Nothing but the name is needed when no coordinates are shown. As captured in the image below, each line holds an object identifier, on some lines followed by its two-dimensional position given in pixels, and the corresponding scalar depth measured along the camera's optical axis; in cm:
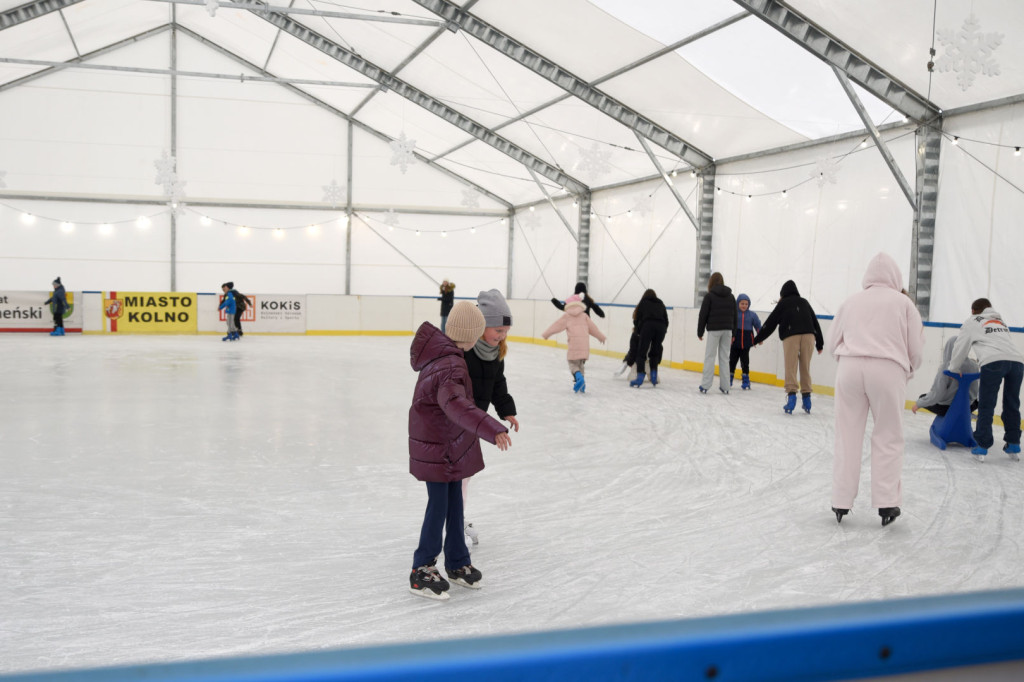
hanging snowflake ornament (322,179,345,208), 2130
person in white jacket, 601
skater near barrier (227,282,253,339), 1777
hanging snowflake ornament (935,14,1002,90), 639
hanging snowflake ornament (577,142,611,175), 1353
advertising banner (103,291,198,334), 1919
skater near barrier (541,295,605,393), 958
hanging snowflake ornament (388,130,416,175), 1346
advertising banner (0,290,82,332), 1823
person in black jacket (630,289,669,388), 1057
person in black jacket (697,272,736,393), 1002
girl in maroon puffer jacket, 302
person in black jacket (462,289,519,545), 343
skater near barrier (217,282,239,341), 1750
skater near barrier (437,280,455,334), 1689
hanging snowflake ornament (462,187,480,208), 1903
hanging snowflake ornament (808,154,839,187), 1188
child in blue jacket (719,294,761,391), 1067
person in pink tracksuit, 415
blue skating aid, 657
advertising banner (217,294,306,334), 2023
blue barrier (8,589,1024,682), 79
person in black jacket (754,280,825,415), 870
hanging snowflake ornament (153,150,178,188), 1731
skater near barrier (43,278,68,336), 1778
